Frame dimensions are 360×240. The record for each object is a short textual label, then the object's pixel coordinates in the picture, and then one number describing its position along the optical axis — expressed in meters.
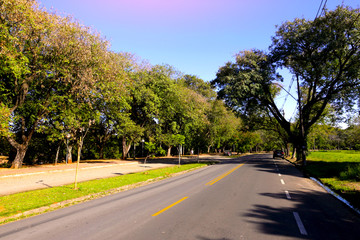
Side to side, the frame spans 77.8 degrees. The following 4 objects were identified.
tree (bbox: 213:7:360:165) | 22.02
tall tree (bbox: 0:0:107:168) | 15.02
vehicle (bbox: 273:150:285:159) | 48.50
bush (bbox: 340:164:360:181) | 13.49
